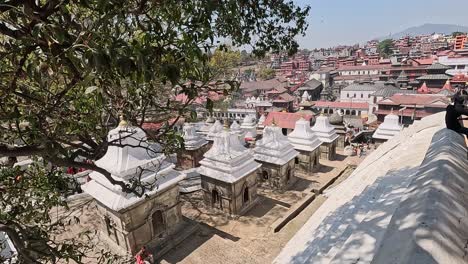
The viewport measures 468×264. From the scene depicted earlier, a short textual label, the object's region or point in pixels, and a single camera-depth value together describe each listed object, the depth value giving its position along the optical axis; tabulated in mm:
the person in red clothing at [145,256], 10070
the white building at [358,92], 50547
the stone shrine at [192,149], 22016
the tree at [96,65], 2174
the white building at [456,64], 51469
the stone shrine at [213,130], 24862
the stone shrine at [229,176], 14070
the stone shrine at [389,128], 21281
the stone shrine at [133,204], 10750
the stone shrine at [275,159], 16984
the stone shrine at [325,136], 21797
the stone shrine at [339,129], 24719
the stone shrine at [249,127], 28109
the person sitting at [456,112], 5465
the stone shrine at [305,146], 19483
